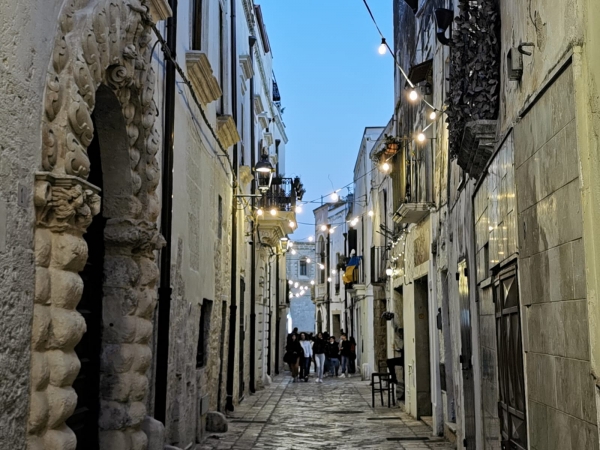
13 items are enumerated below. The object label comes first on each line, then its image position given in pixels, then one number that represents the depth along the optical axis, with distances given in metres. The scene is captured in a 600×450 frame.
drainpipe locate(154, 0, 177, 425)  8.89
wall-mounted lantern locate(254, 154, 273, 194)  15.98
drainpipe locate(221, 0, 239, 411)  16.20
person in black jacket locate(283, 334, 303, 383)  27.27
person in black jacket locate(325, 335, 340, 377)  28.86
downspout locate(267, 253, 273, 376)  28.15
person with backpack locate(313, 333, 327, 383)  26.14
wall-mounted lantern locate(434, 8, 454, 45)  9.90
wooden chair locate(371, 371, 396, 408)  16.84
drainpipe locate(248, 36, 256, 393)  21.48
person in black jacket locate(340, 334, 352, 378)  29.22
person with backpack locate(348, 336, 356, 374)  29.50
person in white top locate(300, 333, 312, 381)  27.48
